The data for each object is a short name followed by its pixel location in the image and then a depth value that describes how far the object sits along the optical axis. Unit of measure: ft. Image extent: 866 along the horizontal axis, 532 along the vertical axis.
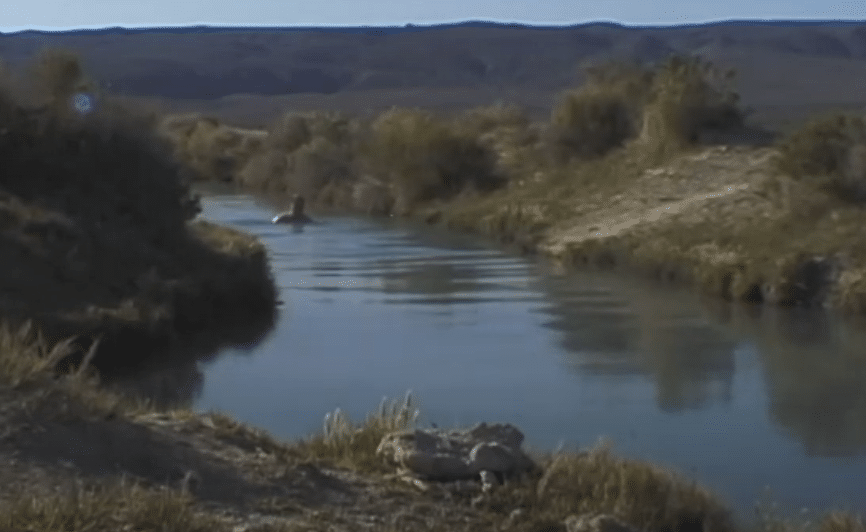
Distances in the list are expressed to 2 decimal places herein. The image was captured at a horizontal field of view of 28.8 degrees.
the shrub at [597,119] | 138.92
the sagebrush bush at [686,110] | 124.77
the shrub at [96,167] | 79.30
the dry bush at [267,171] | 163.02
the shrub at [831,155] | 95.91
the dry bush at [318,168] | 150.92
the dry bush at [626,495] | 25.86
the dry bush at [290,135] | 171.42
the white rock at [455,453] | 26.40
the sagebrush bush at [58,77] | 86.58
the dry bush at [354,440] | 27.68
